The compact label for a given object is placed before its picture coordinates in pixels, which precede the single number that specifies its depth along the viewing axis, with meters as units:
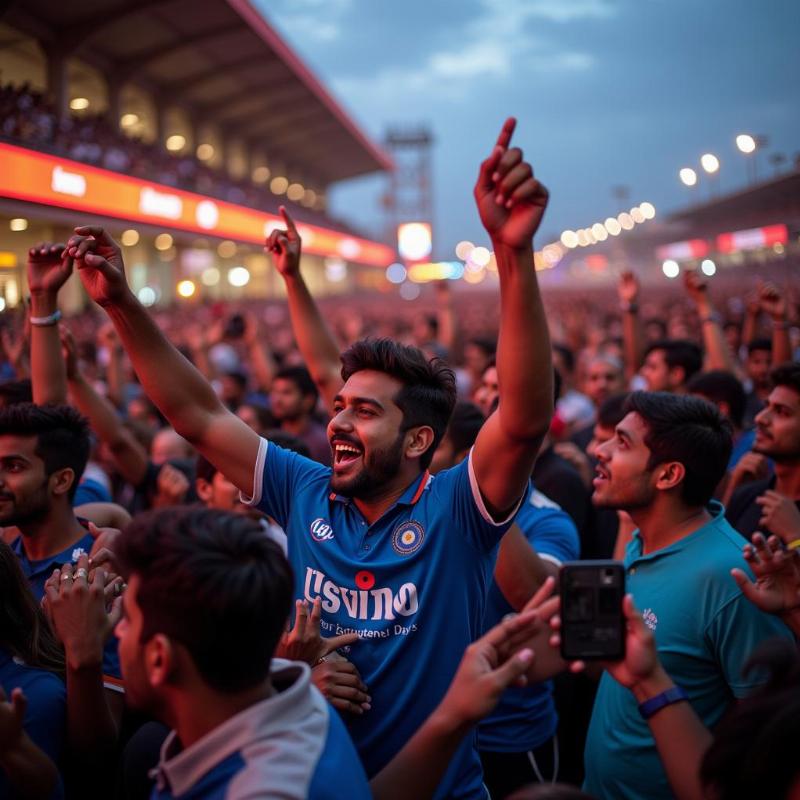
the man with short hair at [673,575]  2.35
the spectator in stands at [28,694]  1.93
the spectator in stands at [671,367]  6.06
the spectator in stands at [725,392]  5.11
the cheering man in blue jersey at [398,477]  2.01
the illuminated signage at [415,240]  70.38
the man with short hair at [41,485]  3.15
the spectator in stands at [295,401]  5.86
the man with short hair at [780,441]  3.48
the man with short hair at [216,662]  1.56
